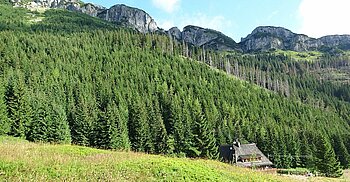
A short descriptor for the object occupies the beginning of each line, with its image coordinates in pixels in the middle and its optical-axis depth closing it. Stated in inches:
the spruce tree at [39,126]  2849.4
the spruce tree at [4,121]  2664.9
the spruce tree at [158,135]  3602.4
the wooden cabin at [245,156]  3314.5
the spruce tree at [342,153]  4138.8
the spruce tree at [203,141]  3159.5
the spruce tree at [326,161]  3277.6
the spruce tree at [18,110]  2844.5
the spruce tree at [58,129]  2955.2
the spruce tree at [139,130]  3587.6
